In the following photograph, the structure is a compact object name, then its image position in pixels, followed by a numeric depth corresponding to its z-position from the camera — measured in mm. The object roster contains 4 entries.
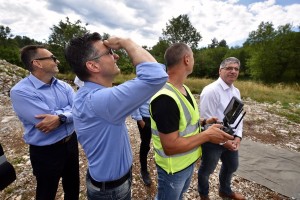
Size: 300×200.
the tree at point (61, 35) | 21438
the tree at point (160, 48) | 28347
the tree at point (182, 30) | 28312
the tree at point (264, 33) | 36969
